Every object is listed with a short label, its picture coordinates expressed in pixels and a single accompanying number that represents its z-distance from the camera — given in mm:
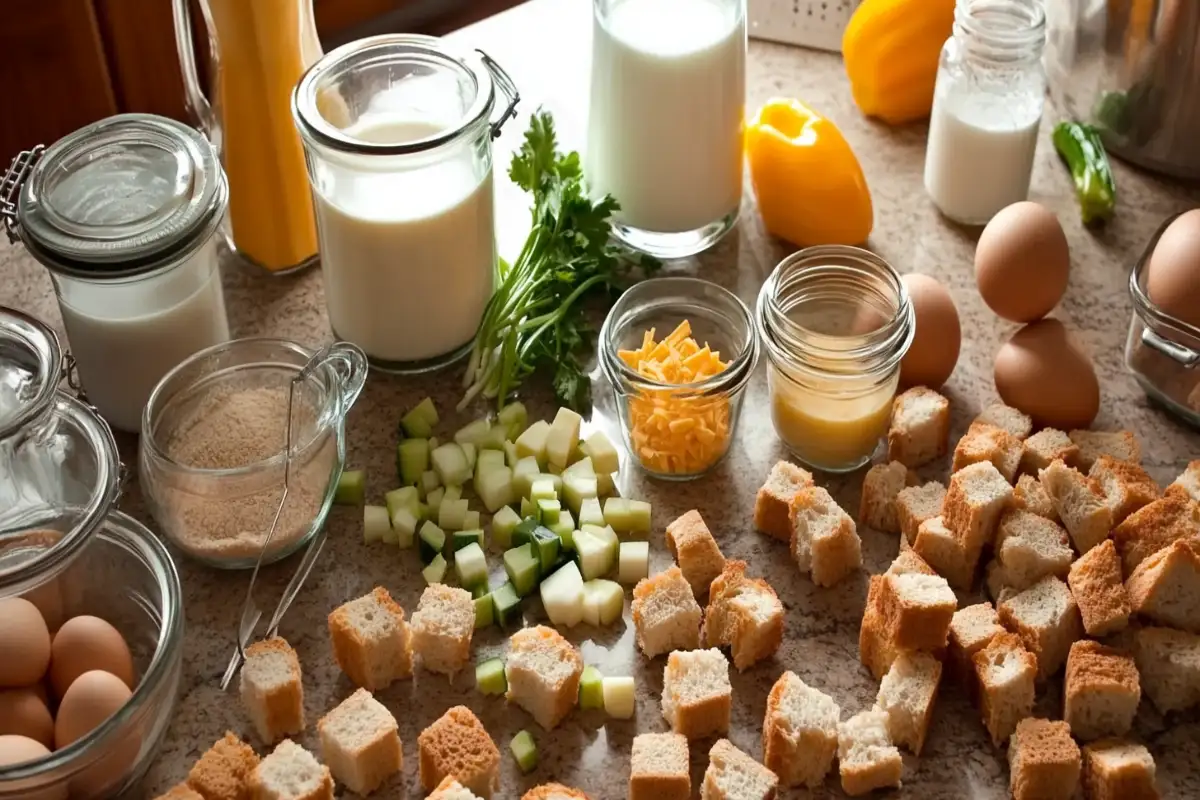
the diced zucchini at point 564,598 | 1354
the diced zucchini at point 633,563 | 1396
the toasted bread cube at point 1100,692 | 1236
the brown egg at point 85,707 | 1161
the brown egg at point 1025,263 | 1521
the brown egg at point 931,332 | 1533
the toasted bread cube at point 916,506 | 1410
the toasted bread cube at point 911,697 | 1246
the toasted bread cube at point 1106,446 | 1479
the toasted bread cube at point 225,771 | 1176
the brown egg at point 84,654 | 1215
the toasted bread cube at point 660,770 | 1184
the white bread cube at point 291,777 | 1166
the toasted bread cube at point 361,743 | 1197
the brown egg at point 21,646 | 1189
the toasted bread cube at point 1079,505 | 1372
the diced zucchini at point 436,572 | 1396
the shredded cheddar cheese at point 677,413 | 1458
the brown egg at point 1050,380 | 1510
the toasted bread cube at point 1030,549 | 1344
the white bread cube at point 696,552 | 1369
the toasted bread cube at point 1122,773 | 1188
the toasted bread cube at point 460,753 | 1188
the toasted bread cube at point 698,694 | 1239
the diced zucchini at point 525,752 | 1240
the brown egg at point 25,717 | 1173
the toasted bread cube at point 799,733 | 1208
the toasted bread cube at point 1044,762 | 1193
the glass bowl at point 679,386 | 1450
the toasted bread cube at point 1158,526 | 1344
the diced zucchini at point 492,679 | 1298
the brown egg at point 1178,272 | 1469
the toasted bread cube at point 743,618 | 1298
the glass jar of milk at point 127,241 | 1367
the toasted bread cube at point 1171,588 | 1283
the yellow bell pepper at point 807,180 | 1694
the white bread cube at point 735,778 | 1173
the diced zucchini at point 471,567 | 1381
